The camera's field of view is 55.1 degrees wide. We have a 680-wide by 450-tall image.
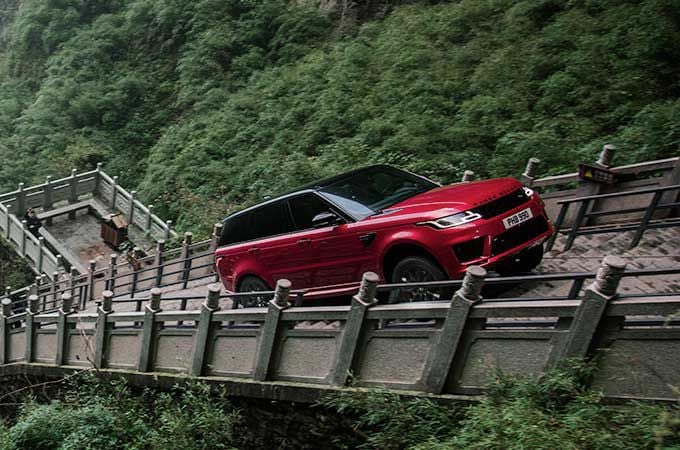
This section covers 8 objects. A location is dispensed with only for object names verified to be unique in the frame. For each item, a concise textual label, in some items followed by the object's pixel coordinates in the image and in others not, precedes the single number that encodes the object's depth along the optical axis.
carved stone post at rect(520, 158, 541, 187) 9.81
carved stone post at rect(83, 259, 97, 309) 15.01
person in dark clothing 20.78
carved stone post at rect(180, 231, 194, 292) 14.09
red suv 6.94
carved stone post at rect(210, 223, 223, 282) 13.87
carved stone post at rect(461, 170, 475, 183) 10.24
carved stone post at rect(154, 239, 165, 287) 14.75
